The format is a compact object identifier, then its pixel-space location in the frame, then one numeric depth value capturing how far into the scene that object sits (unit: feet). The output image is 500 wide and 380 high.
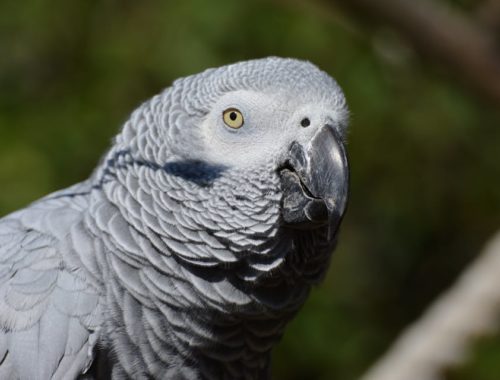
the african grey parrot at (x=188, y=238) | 9.04
